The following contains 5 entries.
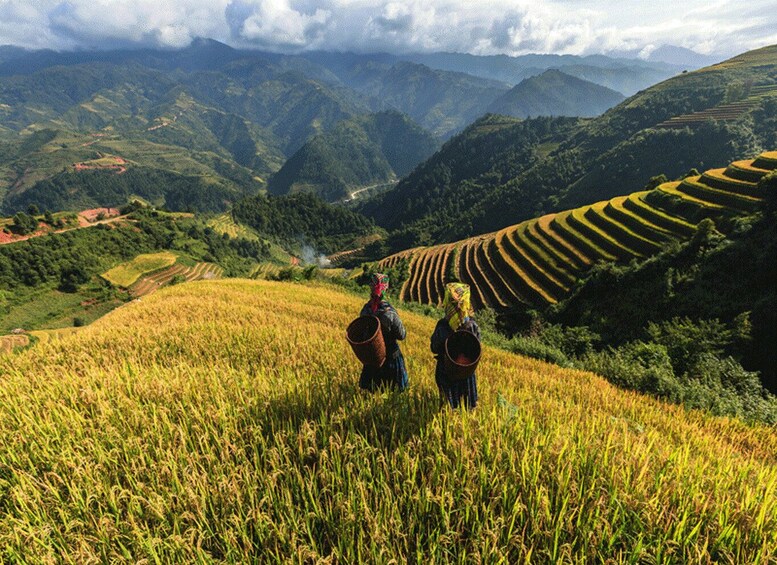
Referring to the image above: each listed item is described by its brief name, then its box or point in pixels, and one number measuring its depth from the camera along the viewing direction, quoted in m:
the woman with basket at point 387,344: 4.58
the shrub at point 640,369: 8.04
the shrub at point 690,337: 14.71
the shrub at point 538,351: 11.48
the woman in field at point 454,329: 4.13
